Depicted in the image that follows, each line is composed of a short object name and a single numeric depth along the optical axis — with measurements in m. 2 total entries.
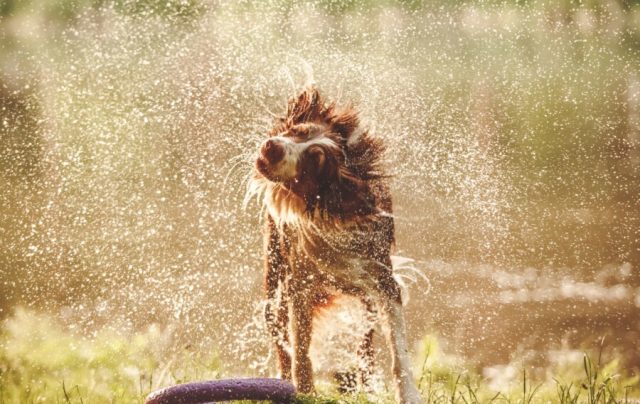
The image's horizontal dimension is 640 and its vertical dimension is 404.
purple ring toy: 4.63
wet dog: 5.84
